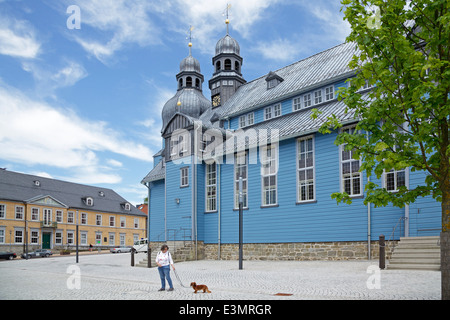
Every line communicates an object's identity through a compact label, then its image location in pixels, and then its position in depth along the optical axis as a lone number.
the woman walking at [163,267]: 12.21
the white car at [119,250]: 53.12
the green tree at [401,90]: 8.37
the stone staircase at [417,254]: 14.66
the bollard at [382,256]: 15.19
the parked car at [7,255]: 40.20
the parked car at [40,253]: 44.99
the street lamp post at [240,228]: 18.98
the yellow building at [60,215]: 51.06
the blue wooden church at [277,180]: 19.89
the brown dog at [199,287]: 11.07
